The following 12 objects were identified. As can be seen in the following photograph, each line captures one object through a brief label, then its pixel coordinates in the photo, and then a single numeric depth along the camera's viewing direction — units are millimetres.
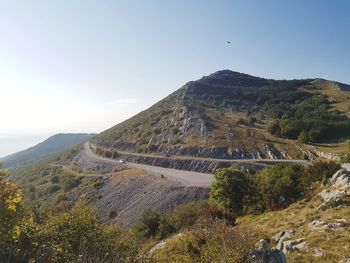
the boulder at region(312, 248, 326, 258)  19044
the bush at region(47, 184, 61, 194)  82862
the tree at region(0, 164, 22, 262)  12336
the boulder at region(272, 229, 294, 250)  23562
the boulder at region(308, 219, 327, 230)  23853
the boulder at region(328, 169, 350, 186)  30873
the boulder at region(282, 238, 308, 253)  20625
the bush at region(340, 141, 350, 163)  43844
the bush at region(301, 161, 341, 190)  36094
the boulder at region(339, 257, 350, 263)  17392
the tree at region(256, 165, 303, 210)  35469
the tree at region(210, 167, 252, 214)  39219
